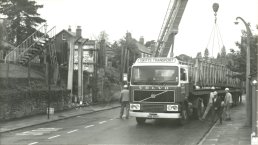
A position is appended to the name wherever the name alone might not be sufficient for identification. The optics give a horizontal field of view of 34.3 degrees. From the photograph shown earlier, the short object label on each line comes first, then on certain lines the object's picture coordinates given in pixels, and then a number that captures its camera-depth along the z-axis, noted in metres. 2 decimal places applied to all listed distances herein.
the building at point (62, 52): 38.56
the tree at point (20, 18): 52.44
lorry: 18.02
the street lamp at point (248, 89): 18.50
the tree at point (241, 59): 29.50
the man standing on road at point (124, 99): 22.52
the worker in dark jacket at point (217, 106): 20.88
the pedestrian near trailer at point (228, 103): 21.77
